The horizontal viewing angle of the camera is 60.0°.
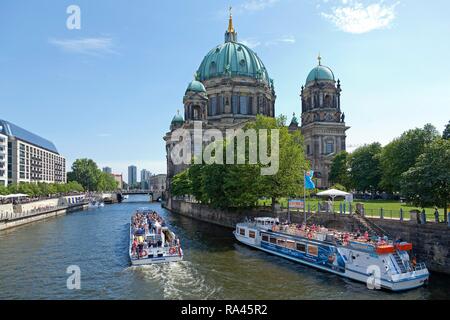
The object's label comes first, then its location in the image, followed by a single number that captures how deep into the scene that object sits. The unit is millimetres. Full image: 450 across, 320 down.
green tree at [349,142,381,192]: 77938
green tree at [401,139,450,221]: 34250
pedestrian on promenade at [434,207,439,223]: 33812
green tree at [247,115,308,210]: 53719
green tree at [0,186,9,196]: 95875
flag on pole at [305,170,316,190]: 44906
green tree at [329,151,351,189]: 95062
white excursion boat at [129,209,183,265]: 35625
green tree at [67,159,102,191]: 198000
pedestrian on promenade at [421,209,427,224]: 34259
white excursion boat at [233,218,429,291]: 28828
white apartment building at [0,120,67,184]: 139250
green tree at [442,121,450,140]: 68000
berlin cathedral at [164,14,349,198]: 118000
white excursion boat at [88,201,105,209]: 134212
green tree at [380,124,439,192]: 60281
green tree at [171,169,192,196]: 95125
